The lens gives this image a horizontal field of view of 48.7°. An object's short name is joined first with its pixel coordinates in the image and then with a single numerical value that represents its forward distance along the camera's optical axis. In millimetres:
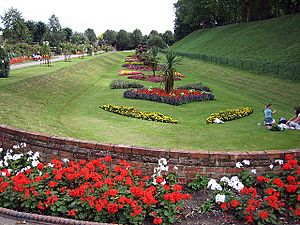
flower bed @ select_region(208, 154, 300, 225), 4465
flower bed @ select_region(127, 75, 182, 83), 25106
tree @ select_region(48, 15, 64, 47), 68000
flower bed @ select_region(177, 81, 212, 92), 19798
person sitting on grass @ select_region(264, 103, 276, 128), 11598
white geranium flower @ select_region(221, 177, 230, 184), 5193
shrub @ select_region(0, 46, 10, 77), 17609
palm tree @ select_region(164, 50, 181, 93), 16798
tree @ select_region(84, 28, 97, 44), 111019
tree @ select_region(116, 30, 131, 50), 96875
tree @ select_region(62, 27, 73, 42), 85562
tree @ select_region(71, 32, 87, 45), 77612
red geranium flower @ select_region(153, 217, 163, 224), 4219
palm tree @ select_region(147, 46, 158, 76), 25917
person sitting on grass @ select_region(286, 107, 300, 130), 11438
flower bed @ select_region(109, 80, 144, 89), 20734
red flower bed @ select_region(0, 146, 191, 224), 4391
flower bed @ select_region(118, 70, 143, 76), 29428
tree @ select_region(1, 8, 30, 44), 54094
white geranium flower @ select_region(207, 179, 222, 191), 5055
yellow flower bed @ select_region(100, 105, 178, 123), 12297
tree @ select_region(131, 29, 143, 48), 98375
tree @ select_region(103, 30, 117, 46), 100688
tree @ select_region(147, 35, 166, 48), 67750
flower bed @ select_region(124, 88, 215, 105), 16062
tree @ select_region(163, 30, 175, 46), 95250
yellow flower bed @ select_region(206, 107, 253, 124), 12462
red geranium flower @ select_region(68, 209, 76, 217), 4316
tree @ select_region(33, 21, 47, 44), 77375
